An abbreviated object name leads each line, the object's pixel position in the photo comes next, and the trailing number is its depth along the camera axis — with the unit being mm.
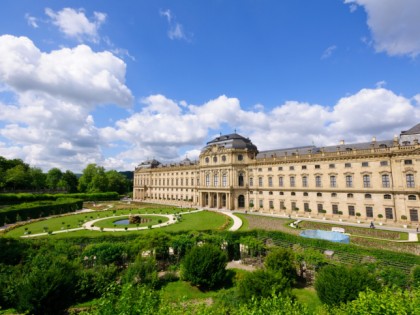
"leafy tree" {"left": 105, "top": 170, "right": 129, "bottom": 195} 109375
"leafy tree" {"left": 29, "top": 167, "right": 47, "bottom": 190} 108631
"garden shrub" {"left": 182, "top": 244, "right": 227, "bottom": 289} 18828
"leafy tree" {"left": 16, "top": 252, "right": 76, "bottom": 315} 13984
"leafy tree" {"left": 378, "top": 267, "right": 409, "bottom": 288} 16594
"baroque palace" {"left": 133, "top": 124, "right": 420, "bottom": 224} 40938
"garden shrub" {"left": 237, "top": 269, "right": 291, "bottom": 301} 14195
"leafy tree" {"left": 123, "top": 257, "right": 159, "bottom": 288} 18234
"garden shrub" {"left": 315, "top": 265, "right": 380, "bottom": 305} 13828
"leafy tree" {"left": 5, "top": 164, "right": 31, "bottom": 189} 92819
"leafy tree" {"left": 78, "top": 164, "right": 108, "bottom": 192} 101438
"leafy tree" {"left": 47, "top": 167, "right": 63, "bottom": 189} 120281
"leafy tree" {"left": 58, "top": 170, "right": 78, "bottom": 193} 116244
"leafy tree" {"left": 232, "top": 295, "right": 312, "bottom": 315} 8543
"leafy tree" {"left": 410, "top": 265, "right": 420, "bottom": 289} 16033
